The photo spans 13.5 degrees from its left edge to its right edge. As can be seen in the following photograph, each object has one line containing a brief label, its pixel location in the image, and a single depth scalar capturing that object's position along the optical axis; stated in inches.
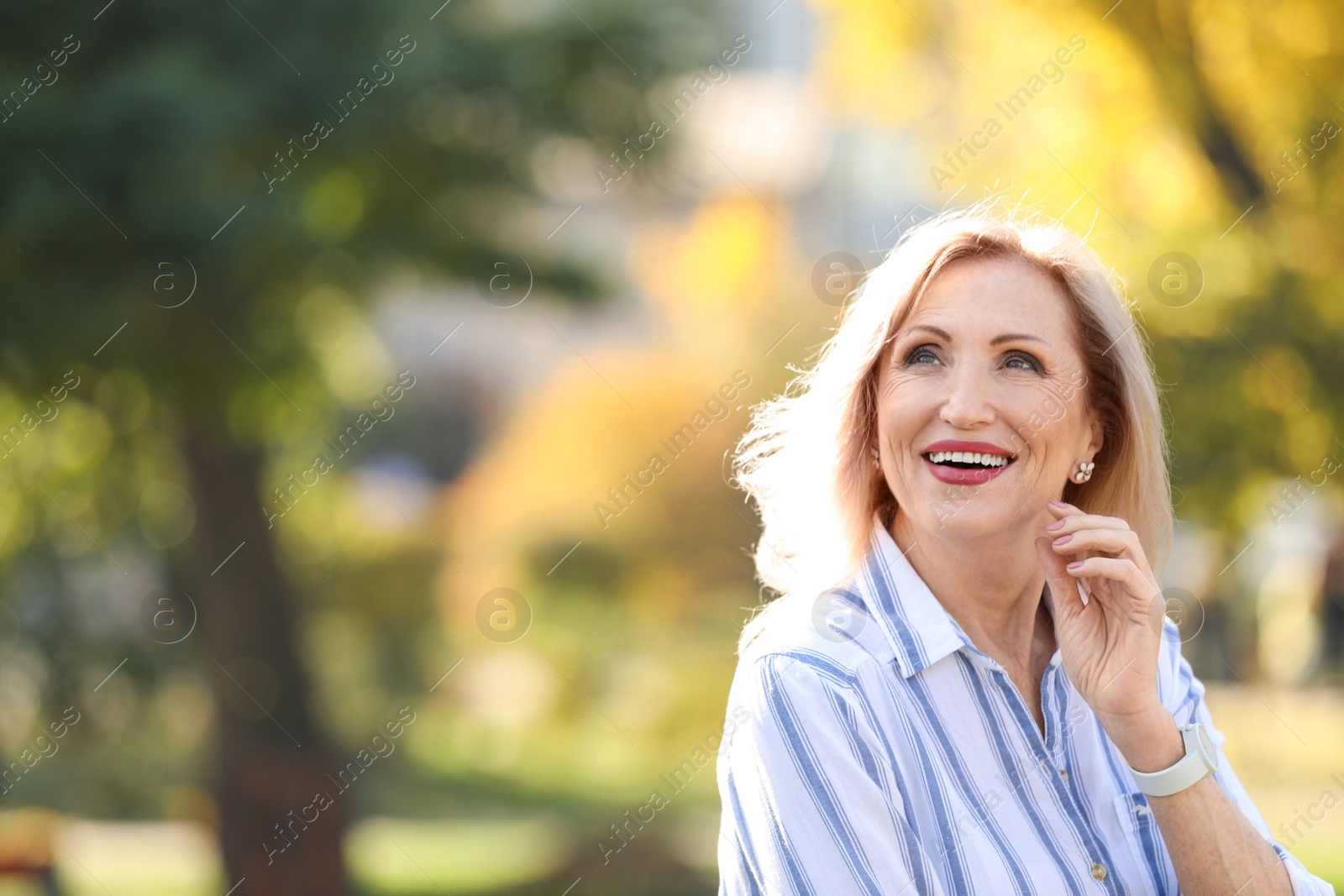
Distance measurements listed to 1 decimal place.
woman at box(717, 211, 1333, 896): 135.1
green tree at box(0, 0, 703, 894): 224.3
